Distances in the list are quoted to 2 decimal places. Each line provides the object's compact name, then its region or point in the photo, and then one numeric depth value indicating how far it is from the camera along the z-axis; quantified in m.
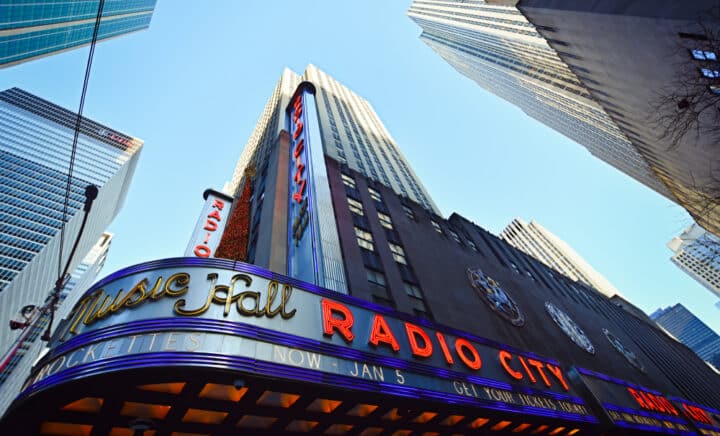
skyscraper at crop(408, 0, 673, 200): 69.56
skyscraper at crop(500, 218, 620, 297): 180.62
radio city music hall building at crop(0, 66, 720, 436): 9.28
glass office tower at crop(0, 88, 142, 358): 120.12
